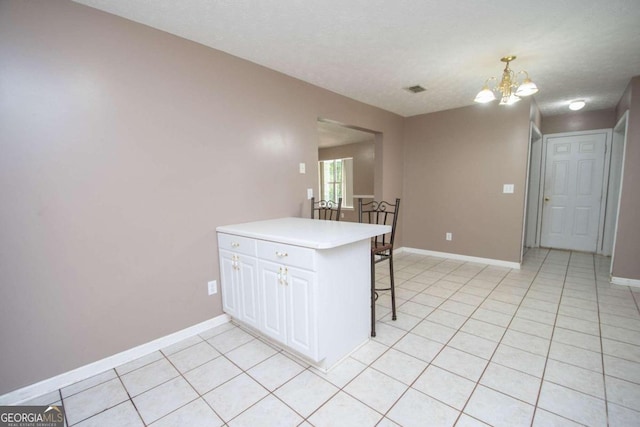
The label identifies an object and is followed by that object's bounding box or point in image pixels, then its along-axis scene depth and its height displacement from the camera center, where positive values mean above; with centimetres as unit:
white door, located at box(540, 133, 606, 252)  449 -19
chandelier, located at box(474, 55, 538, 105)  242 +84
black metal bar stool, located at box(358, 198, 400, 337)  221 -64
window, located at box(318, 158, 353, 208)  734 +14
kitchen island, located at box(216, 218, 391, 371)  171 -69
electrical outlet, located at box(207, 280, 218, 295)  241 -88
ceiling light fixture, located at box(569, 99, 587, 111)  382 +107
